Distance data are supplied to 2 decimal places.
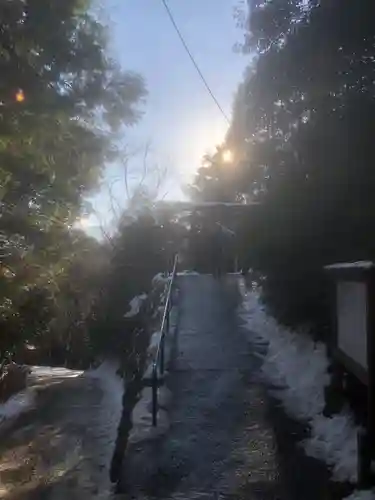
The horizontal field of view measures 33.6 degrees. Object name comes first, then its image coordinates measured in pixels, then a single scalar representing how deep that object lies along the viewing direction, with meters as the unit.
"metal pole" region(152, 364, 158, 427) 7.38
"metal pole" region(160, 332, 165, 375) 9.15
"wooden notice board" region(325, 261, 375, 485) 5.42
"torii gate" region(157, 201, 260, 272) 20.77
